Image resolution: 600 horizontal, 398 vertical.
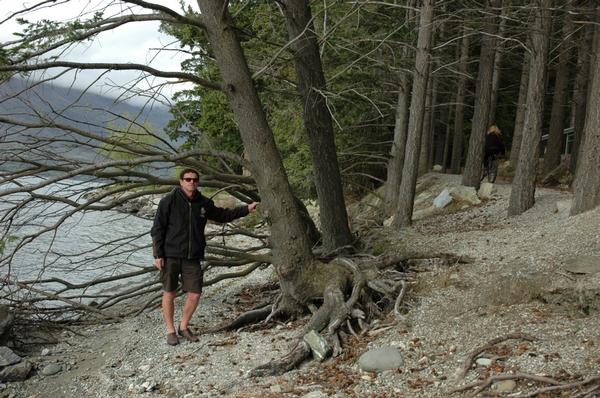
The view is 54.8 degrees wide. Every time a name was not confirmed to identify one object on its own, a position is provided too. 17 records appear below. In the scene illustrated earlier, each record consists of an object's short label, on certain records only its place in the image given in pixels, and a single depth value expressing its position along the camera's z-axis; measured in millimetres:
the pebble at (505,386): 4285
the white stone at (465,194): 14891
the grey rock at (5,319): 8195
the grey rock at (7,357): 7414
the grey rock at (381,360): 5349
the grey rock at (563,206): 9941
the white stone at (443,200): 15227
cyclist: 16078
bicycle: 16312
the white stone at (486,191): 15078
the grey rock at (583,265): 6214
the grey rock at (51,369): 7410
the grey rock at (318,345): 6016
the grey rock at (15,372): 7191
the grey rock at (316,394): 4994
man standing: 6984
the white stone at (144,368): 6636
